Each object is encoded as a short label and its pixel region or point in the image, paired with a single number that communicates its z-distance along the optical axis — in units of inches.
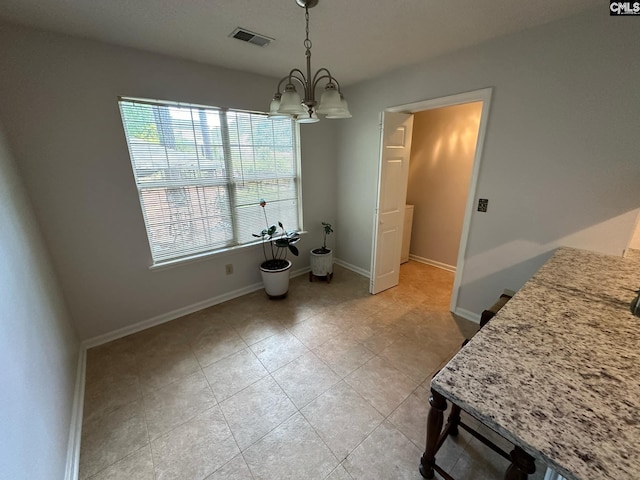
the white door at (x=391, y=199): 103.7
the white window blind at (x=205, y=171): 87.6
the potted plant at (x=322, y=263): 129.0
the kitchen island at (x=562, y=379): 24.5
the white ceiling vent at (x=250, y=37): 68.6
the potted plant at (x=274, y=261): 111.0
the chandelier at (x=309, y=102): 53.1
